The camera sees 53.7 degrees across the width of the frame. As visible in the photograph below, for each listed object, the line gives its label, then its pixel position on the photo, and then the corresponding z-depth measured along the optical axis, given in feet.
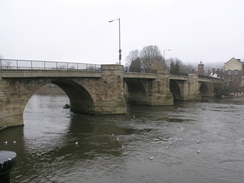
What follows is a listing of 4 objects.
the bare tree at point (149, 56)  259.39
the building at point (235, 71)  268.21
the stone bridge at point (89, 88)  62.08
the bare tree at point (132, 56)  293.00
